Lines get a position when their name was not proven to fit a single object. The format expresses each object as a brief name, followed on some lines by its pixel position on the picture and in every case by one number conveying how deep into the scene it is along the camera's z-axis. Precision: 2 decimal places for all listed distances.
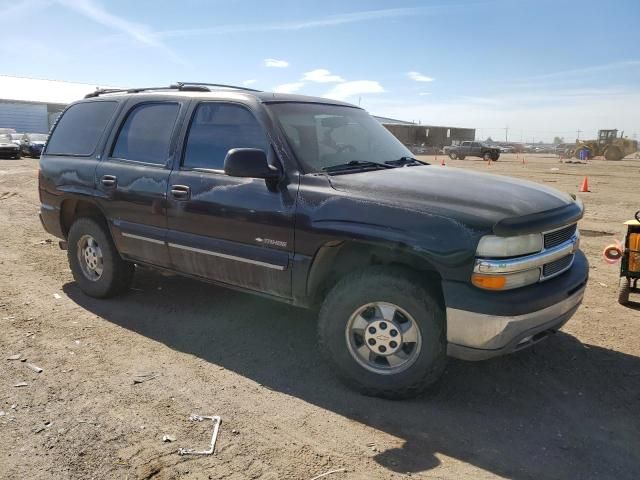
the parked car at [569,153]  44.59
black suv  2.98
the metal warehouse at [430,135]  58.88
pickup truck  39.31
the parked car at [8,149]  25.33
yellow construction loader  40.84
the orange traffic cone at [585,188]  15.53
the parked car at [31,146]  28.38
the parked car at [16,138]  27.20
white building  50.41
